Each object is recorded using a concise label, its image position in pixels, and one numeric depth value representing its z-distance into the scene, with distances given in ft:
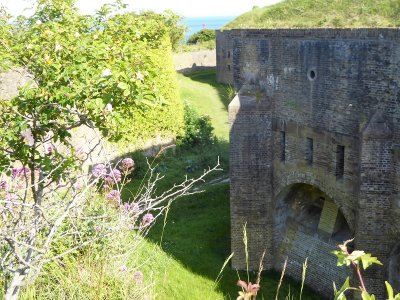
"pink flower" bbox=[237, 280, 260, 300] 10.91
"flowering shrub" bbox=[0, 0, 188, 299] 18.02
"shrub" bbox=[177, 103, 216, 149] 75.31
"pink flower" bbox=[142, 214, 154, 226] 25.34
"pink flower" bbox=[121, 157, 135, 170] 29.25
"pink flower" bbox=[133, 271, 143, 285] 23.72
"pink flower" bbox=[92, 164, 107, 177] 23.71
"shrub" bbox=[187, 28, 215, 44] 168.86
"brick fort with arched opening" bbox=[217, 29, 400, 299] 32.04
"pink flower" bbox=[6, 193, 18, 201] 20.53
